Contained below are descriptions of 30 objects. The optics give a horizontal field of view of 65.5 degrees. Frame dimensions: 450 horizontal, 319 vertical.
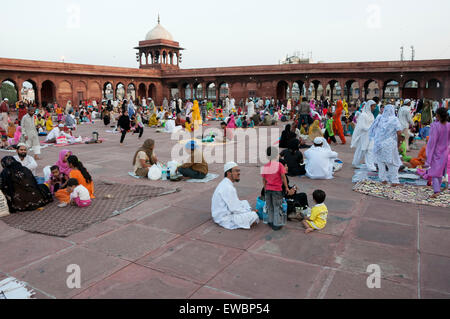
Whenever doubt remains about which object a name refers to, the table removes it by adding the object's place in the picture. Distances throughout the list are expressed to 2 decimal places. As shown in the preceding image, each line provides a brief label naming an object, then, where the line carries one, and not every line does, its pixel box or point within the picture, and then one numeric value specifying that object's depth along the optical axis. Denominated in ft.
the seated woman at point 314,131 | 29.90
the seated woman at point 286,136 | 26.94
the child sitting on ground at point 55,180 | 15.34
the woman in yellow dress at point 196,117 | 39.52
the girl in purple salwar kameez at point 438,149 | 14.82
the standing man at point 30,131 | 23.26
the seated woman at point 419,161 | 20.66
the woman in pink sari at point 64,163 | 15.97
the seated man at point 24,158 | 16.25
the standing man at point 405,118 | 22.86
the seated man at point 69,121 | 38.99
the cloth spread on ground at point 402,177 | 17.92
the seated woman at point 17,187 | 13.66
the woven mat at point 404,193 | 14.70
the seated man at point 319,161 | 18.61
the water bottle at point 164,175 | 18.92
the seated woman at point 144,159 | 19.35
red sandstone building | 78.02
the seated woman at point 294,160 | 19.30
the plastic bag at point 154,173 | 18.78
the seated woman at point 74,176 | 14.43
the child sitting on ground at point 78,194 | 14.02
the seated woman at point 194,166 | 18.56
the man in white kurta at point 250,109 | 51.68
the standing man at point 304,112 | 33.24
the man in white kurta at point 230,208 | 11.81
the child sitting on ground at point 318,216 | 11.66
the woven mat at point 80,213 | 11.99
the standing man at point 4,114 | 31.27
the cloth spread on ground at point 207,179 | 18.38
